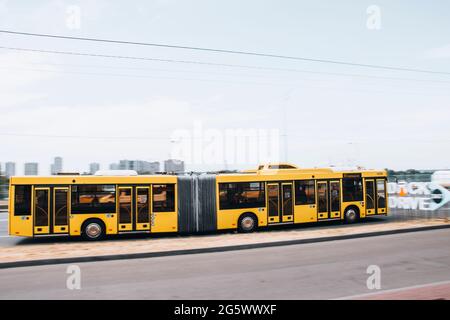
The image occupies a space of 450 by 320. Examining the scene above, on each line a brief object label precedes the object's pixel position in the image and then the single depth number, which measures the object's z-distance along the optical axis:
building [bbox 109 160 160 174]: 33.75
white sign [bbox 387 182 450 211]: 22.89
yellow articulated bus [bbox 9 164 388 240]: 14.75
